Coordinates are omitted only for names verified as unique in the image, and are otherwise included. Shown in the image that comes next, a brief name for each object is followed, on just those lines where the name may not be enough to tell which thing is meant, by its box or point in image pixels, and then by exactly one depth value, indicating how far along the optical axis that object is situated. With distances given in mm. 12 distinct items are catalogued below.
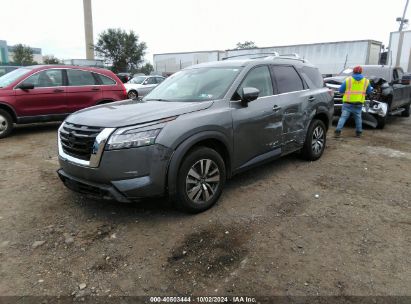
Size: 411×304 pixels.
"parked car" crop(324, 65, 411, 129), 9305
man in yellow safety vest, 7672
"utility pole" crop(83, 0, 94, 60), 45438
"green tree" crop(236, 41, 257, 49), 73812
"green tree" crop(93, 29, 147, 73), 45594
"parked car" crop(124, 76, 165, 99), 16406
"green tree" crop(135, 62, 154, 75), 48878
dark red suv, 7547
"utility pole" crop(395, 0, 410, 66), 20781
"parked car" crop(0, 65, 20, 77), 15167
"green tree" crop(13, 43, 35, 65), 59062
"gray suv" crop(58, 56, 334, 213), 3240
